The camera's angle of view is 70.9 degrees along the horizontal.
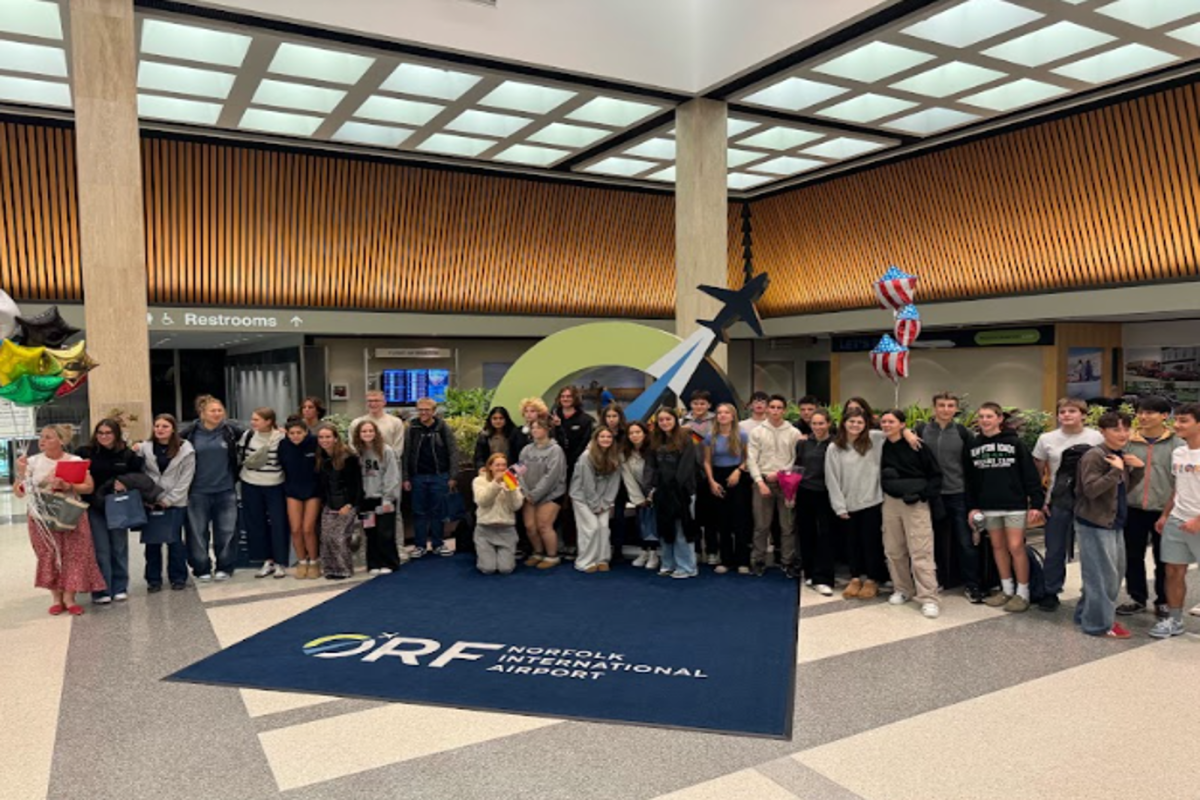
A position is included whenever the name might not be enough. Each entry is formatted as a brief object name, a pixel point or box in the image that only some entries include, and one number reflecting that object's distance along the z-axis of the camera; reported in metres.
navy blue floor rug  4.41
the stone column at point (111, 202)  8.38
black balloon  6.29
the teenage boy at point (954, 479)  6.14
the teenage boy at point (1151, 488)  5.49
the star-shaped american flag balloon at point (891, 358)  13.20
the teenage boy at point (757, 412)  7.30
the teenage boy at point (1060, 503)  5.87
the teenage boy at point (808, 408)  7.07
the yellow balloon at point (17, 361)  5.98
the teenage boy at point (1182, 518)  5.14
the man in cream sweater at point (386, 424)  7.68
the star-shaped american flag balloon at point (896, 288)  12.78
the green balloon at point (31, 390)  6.10
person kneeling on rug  7.15
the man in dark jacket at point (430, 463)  7.83
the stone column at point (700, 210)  12.13
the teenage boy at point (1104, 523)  5.31
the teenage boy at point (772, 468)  6.92
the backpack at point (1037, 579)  5.98
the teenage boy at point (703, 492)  7.19
